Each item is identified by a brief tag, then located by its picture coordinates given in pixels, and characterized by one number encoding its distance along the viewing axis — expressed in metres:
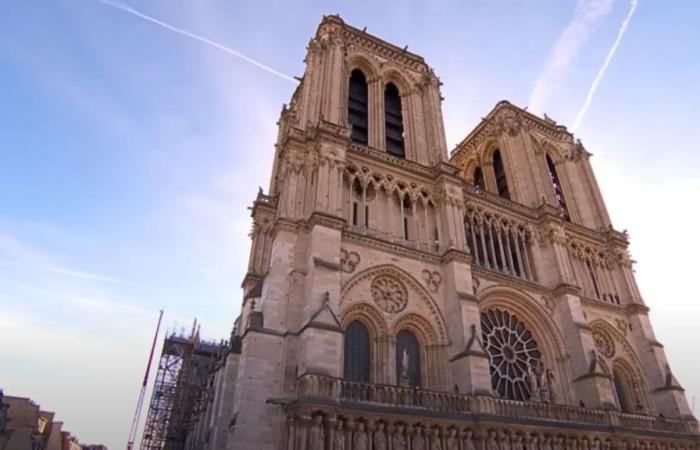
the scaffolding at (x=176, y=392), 37.78
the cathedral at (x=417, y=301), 15.32
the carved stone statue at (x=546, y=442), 17.45
